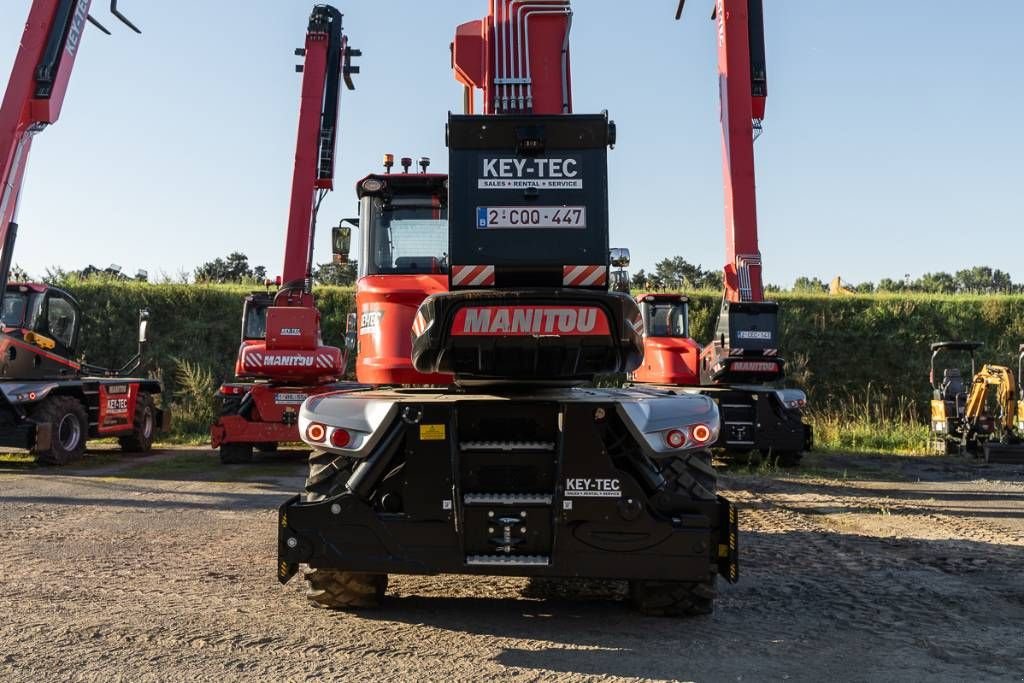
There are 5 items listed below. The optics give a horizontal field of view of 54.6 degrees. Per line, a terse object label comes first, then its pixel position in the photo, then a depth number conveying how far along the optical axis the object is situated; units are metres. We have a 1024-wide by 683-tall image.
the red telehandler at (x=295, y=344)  14.65
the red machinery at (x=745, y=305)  14.35
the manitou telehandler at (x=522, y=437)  5.33
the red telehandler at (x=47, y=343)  13.25
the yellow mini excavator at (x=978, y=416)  16.80
